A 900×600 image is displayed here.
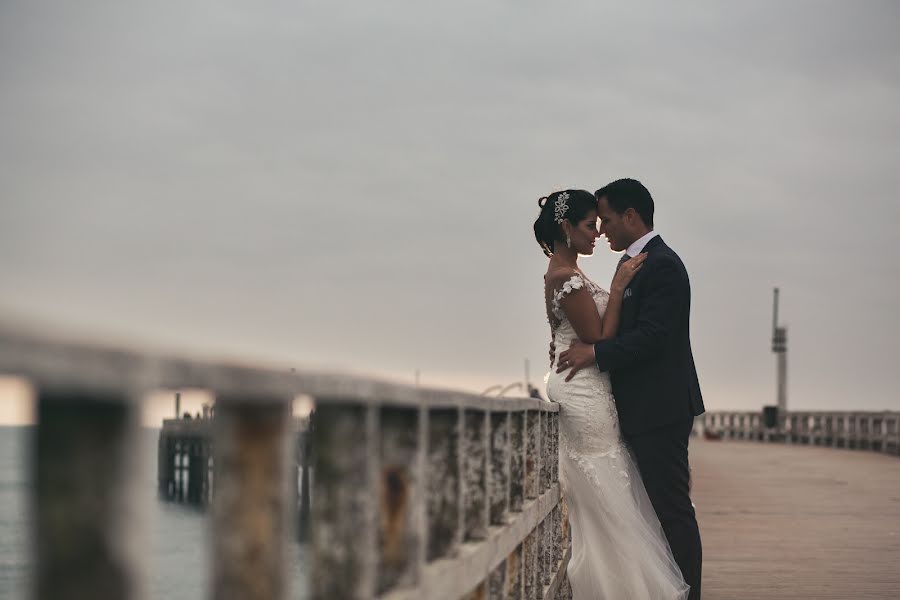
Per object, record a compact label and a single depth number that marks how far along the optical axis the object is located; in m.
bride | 5.26
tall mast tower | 53.69
